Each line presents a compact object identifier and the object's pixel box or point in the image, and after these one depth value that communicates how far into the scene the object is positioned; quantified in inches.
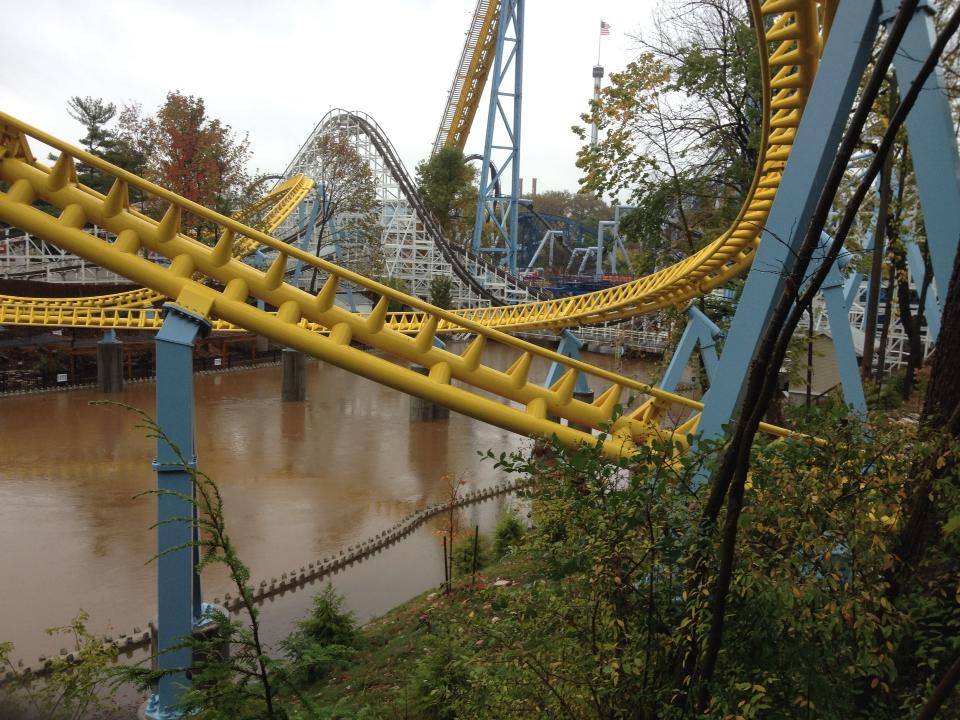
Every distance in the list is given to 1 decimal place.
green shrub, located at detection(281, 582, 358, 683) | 213.5
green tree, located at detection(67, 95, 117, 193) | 1075.3
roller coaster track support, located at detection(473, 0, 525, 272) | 1055.6
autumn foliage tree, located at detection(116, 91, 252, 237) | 794.2
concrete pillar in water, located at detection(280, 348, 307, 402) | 629.9
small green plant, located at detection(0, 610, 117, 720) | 140.6
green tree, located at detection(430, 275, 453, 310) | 1003.9
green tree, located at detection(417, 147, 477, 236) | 1353.3
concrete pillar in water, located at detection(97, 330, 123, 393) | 631.2
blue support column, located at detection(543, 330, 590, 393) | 530.3
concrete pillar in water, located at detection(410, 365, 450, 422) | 580.4
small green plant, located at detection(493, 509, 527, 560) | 286.7
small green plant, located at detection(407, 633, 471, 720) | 158.4
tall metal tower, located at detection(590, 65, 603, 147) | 2956.2
